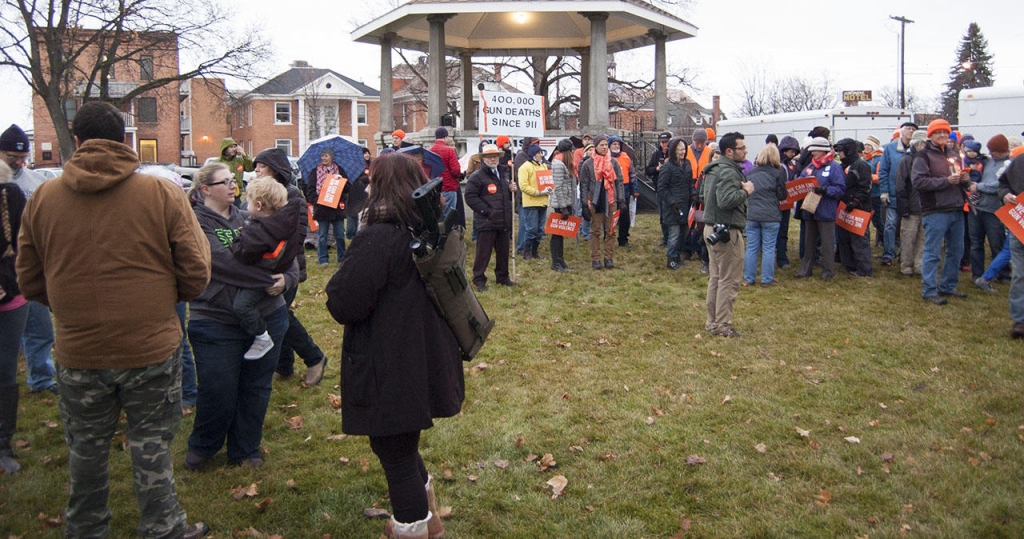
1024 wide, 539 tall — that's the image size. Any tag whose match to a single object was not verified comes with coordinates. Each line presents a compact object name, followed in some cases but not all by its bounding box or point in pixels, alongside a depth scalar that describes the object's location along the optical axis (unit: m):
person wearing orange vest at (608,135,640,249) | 13.37
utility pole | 46.00
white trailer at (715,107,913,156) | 20.88
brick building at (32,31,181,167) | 60.12
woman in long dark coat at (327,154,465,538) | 3.44
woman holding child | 4.63
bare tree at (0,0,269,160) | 30.14
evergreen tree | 54.38
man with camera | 7.91
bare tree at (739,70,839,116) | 54.56
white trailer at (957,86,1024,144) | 16.92
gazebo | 18.66
